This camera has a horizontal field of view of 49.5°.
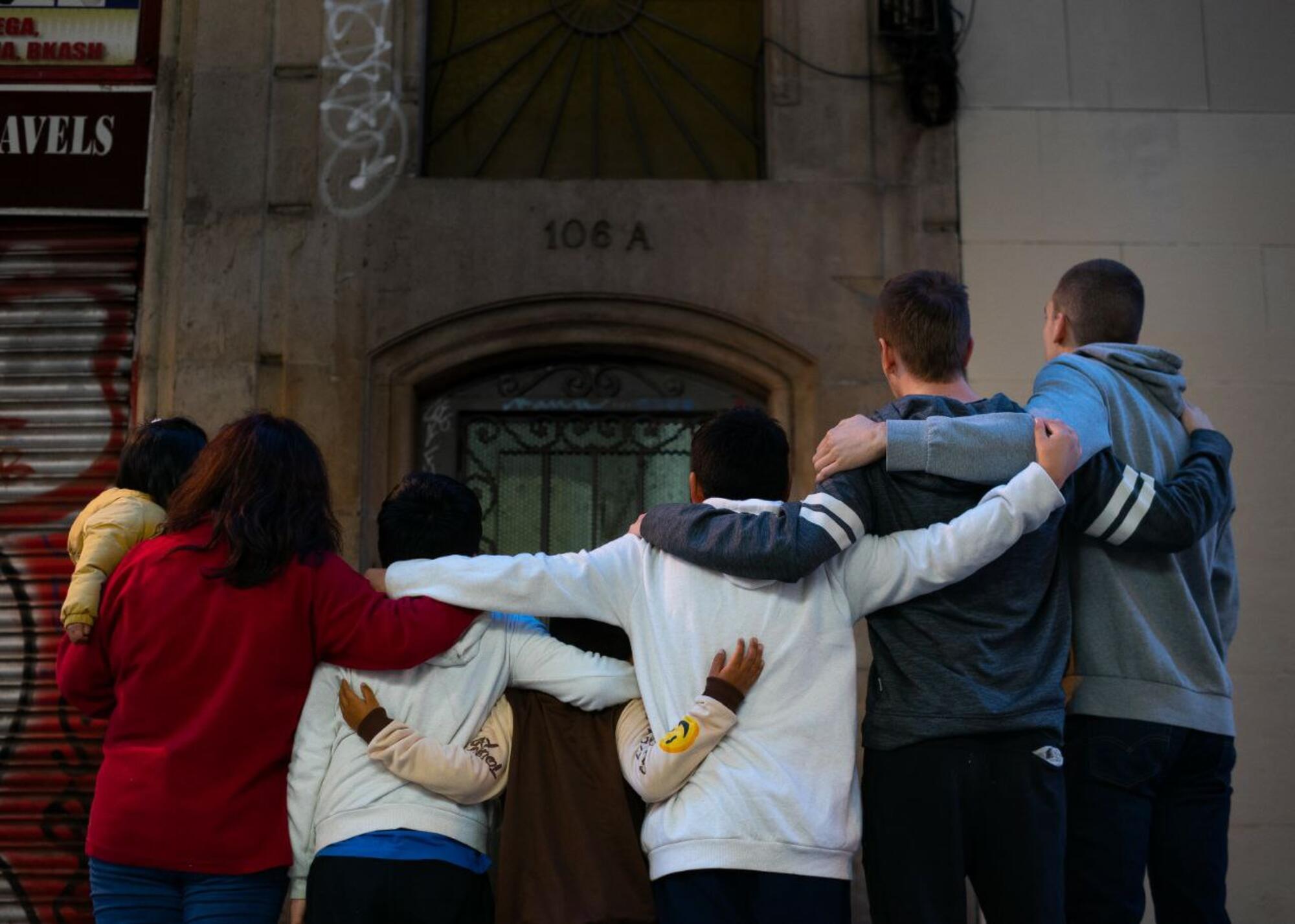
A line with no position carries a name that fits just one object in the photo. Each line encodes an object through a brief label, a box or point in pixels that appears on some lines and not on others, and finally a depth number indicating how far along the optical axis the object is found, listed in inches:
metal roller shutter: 250.4
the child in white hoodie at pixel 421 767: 123.4
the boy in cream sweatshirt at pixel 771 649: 119.0
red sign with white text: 269.0
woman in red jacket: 120.9
